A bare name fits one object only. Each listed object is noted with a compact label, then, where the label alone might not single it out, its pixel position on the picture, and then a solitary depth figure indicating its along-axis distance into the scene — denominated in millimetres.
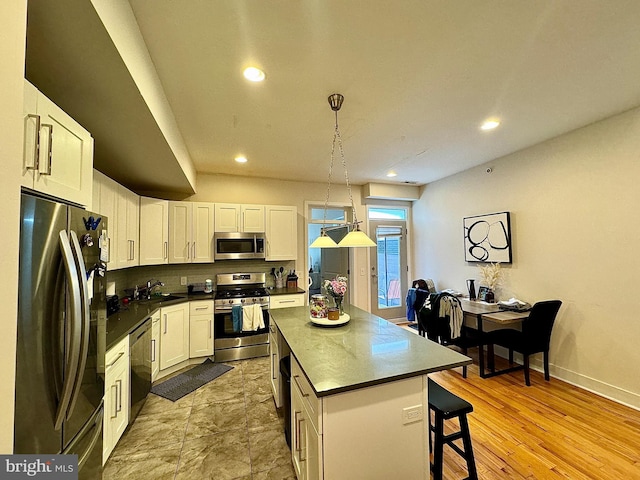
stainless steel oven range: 3666
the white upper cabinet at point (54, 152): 1039
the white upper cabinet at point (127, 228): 2799
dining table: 3109
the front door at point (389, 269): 5441
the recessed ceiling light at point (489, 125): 2797
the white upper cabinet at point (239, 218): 4055
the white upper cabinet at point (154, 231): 3426
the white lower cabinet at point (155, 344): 2986
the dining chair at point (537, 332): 2990
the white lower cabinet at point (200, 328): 3561
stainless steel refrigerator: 921
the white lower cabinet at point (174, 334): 3211
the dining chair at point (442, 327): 3258
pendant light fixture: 2225
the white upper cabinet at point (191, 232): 3816
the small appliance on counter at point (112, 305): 2732
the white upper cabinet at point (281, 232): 4297
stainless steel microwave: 3986
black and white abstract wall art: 3756
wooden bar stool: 1615
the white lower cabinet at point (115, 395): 1865
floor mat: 2922
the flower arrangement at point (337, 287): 2363
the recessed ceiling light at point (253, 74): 1932
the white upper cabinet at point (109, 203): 2326
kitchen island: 1326
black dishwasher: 2359
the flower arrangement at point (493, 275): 3850
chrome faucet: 3588
